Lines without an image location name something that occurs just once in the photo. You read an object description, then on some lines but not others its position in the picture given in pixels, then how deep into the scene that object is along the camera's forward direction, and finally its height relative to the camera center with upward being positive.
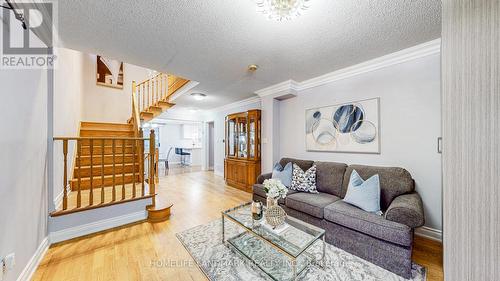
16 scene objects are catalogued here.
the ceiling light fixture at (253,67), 2.79 +1.15
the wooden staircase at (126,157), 2.52 -0.32
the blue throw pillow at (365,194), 2.01 -0.62
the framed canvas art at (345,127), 2.66 +0.21
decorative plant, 1.85 -0.49
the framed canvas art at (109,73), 5.05 +1.94
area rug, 1.61 -1.20
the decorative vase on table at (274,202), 1.80 -0.64
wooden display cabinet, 4.23 -0.22
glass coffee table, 1.55 -0.90
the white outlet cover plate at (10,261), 1.28 -0.86
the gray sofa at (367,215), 1.64 -0.79
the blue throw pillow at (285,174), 2.97 -0.55
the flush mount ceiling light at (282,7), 1.42 +1.07
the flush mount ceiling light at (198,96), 4.49 +1.14
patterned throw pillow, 2.76 -0.61
